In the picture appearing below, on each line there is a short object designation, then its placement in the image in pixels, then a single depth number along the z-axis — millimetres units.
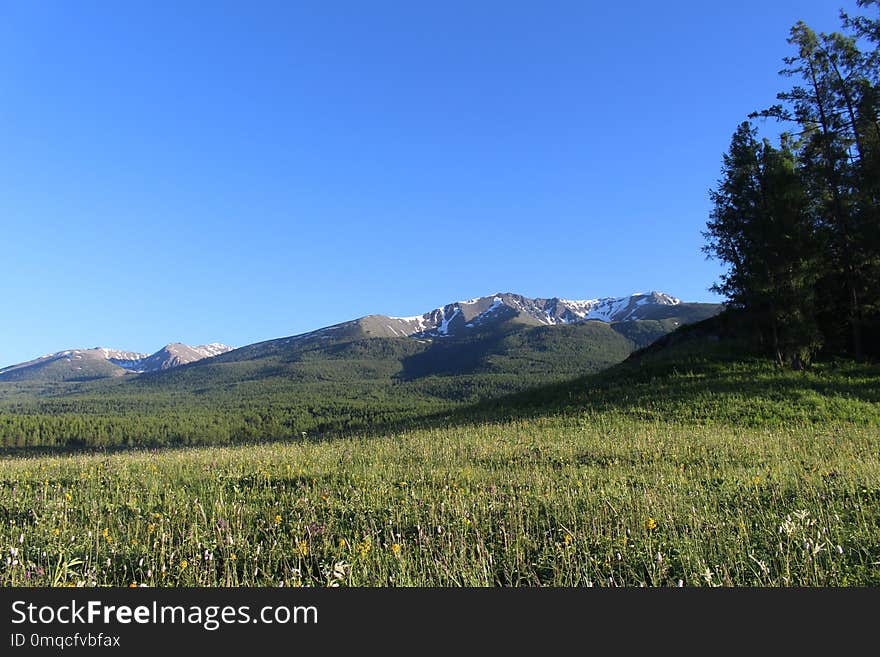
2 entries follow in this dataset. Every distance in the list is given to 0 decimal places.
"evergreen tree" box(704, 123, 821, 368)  28547
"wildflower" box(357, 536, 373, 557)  5533
